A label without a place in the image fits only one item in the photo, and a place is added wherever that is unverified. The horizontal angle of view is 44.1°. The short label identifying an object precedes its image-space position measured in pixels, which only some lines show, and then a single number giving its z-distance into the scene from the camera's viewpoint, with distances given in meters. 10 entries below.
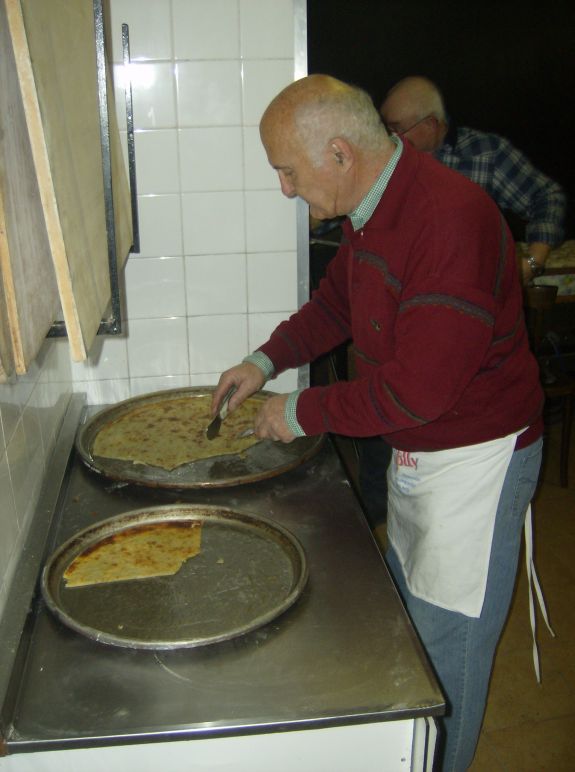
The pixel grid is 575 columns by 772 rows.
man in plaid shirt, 2.49
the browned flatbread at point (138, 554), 1.18
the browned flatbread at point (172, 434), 1.59
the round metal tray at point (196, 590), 1.03
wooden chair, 3.11
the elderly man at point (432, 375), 1.17
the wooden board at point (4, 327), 0.72
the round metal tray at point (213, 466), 1.43
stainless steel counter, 0.88
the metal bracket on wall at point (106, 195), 1.03
